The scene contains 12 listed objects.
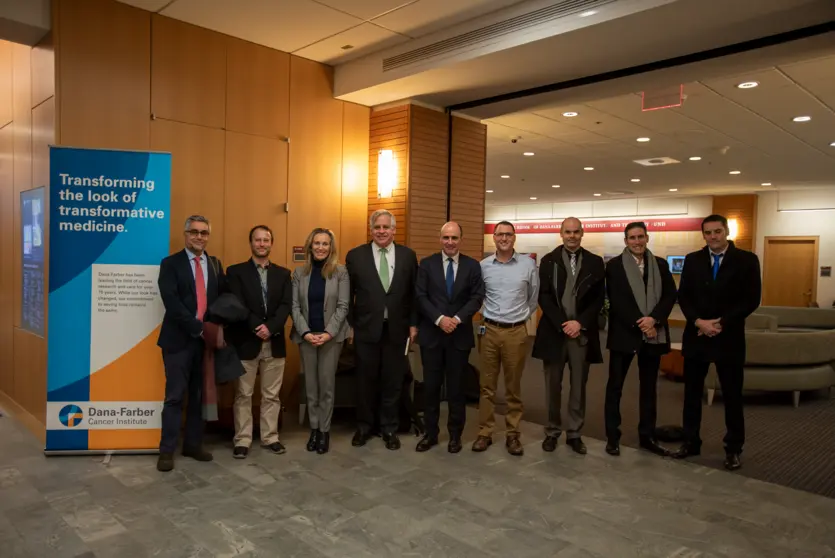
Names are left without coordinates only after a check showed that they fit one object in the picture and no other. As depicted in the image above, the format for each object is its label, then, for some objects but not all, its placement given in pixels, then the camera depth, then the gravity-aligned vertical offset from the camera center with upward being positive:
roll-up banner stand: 4.20 -0.32
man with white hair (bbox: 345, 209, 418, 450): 4.60 -0.44
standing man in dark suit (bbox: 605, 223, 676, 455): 4.46 -0.41
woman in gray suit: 4.50 -0.46
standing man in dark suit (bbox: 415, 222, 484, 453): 4.53 -0.46
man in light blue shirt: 4.55 -0.45
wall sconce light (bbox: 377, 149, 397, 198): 6.23 +0.93
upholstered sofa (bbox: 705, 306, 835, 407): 6.36 -1.03
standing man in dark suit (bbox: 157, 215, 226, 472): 4.10 -0.51
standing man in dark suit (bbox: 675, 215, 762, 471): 4.26 -0.37
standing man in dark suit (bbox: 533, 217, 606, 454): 4.50 -0.35
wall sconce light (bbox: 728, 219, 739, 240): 14.76 +0.95
